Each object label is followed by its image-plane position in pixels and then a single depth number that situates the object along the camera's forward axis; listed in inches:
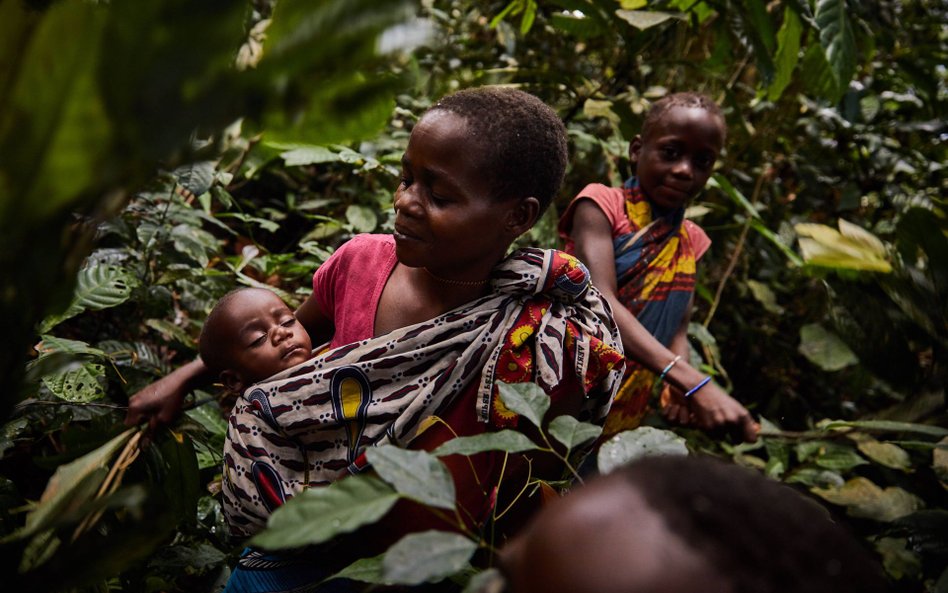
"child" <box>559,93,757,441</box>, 65.5
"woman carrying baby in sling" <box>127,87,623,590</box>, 38.5
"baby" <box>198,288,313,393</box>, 42.8
